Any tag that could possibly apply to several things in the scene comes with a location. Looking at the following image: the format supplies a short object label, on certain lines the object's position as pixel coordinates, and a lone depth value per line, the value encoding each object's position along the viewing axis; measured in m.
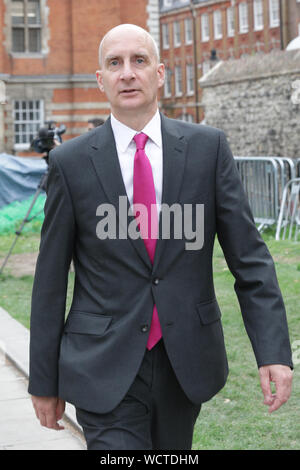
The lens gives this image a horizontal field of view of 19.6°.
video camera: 11.96
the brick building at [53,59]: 37.78
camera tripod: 12.75
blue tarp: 20.44
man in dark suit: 3.02
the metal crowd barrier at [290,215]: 14.39
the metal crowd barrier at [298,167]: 16.43
